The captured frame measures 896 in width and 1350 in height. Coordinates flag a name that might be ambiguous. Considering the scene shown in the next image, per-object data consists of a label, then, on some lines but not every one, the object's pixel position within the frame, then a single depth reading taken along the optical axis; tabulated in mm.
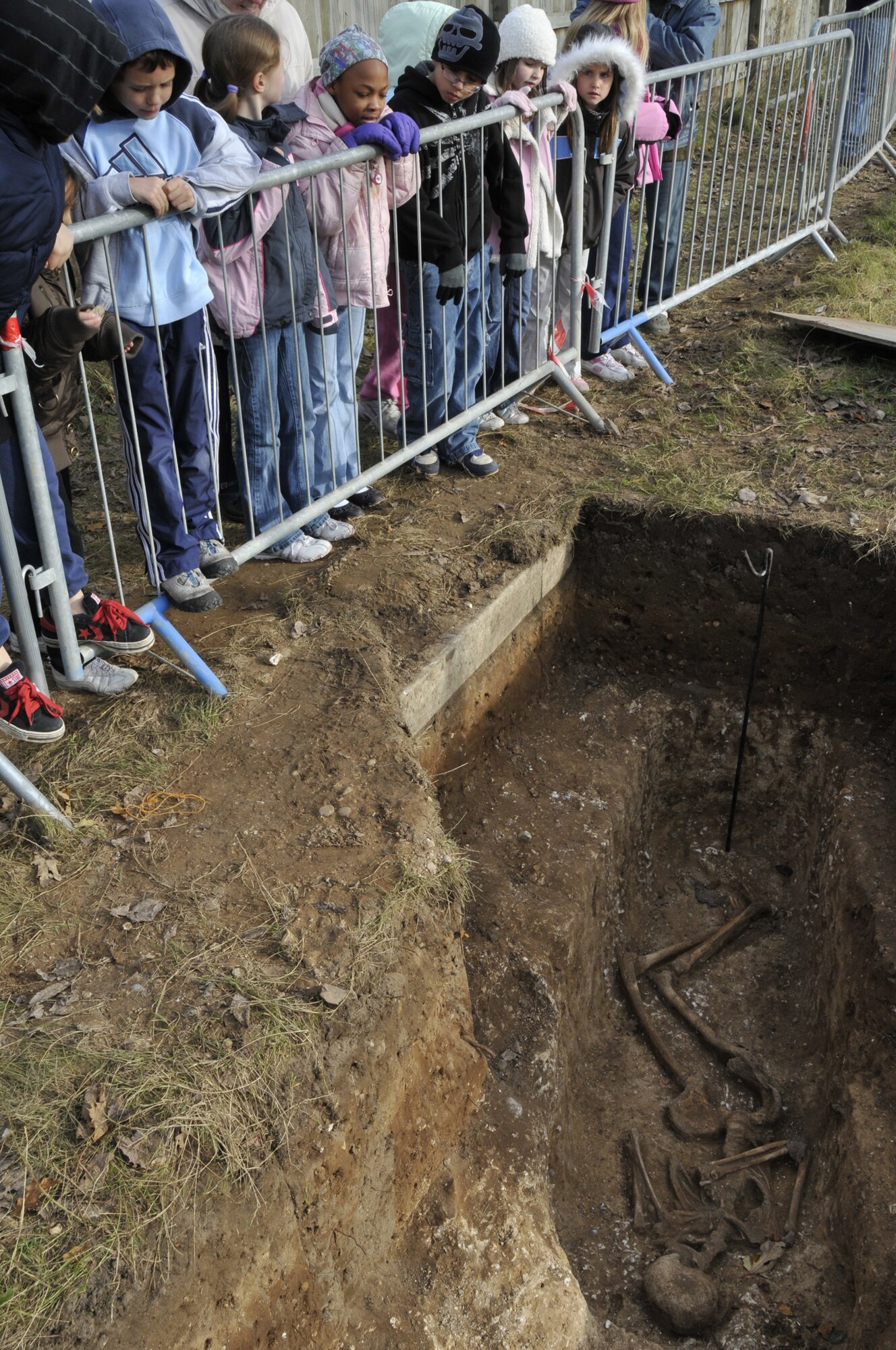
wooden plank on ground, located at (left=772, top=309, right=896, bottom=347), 7160
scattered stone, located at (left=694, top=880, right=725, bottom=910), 5801
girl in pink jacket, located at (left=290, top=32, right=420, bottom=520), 4629
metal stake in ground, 5535
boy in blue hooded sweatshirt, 3734
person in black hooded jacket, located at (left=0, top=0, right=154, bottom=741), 2975
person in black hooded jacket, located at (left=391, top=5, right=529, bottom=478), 5168
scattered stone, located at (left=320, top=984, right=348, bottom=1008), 3139
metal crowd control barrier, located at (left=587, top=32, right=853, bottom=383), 7523
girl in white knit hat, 5691
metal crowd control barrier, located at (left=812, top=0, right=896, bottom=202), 11430
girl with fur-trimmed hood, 6023
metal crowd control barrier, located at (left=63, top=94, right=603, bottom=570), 4410
